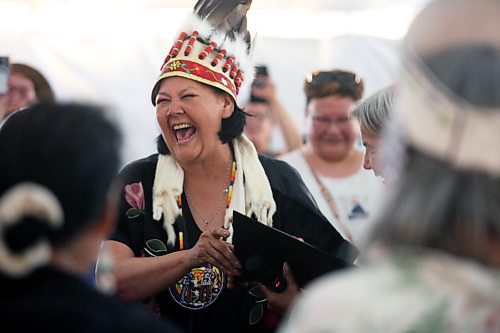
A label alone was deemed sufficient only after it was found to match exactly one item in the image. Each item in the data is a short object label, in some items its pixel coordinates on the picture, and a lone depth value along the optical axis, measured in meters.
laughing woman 3.91
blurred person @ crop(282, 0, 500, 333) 2.83
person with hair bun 2.99
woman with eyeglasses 4.73
